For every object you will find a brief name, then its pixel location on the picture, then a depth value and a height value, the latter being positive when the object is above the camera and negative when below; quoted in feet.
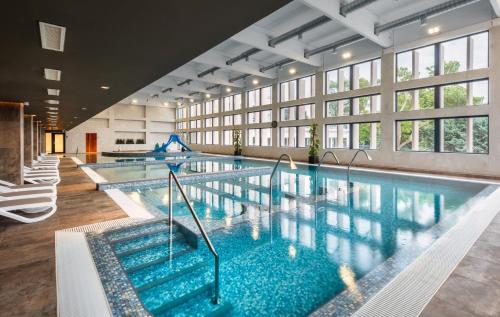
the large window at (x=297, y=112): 45.81 +8.18
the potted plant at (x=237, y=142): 58.03 +3.33
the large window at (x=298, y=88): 44.80 +12.47
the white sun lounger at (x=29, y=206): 10.41 -2.09
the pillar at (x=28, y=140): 26.56 +1.73
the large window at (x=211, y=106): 69.41 +13.87
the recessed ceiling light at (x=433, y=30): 28.09 +13.84
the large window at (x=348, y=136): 36.32 +3.12
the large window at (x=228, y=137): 63.98 +4.91
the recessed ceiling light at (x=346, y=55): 34.73 +13.91
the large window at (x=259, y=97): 53.07 +12.77
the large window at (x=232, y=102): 61.57 +13.29
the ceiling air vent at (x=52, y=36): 6.84 +3.45
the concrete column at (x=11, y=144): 17.39 +0.84
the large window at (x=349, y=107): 36.29 +7.53
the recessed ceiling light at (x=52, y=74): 11.24 +3.76
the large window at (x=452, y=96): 27.30 +7.11
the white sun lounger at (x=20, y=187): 13.62 -1.67
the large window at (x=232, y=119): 61.21 +9.05
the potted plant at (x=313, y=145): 40.96 +1.90
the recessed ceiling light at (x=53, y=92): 15.62 +4.04
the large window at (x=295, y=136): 47.09 +3.81
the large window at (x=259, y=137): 53.42 +4.29
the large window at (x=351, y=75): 36.17 +12.12
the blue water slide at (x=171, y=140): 58.50 +3.78
